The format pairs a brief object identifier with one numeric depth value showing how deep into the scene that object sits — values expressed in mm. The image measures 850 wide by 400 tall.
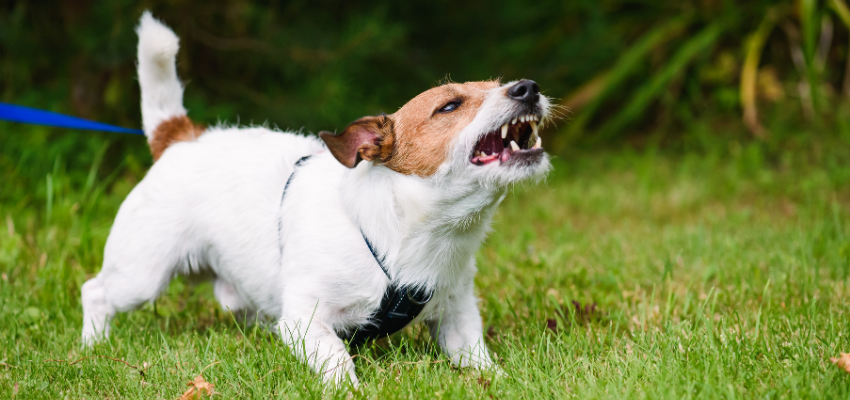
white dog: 2395
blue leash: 2816
